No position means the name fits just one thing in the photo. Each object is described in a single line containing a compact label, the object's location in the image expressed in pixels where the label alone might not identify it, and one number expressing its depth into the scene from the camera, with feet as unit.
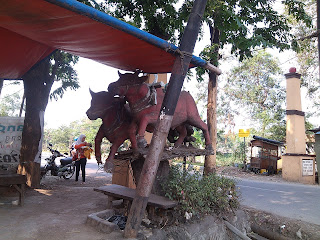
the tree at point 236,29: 17.90
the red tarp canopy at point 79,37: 9.04
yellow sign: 49.59
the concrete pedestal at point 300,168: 37.81
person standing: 26.60
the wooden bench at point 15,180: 14.67
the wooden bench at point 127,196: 11.68
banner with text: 20.99
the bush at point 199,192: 12.91
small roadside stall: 48.26
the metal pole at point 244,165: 51.48
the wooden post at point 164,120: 10.84
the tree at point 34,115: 20.85
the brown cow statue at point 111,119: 13.03
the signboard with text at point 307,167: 37.99
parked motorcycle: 29.69
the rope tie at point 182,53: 11.84
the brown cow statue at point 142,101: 12.67
